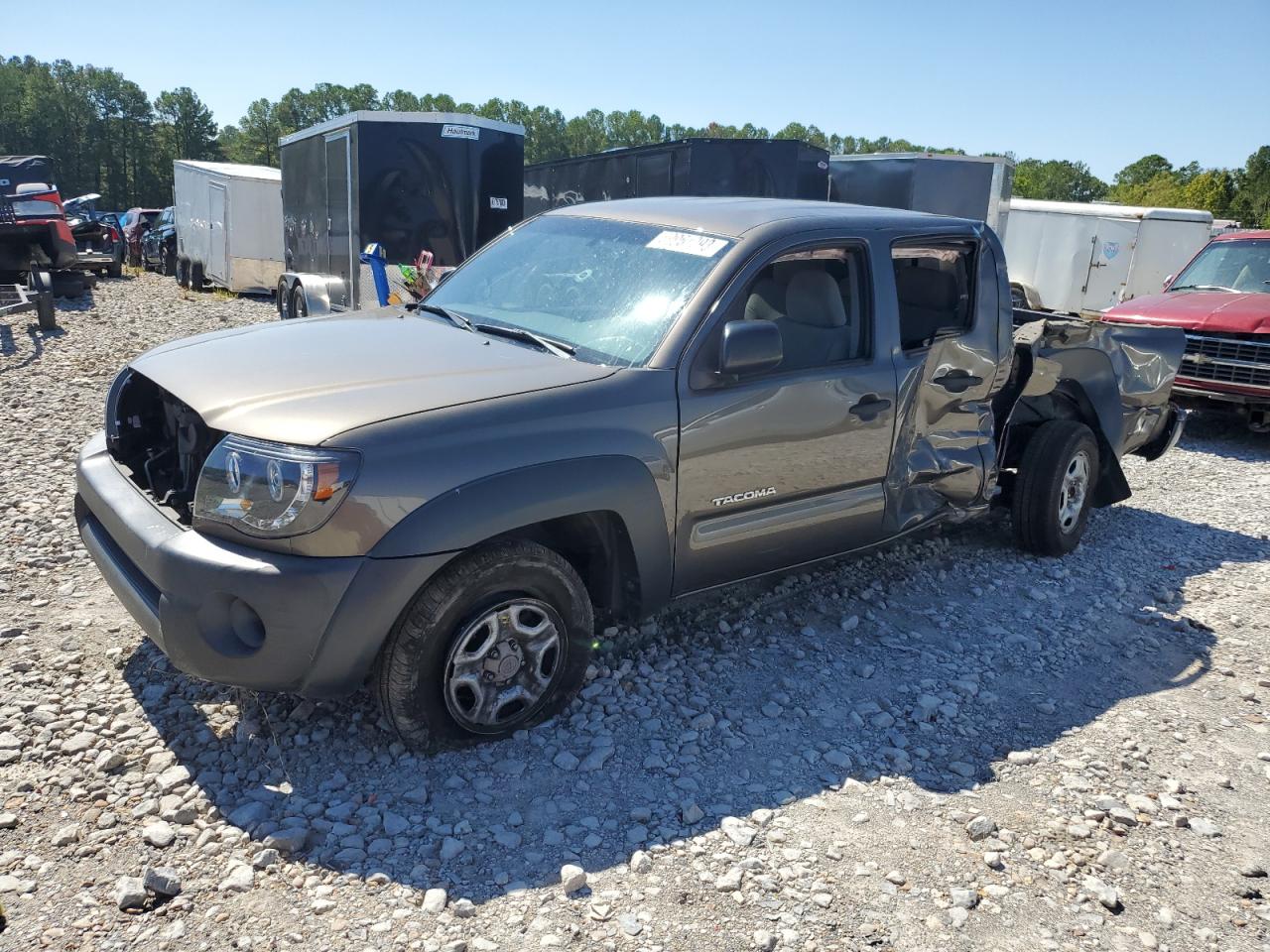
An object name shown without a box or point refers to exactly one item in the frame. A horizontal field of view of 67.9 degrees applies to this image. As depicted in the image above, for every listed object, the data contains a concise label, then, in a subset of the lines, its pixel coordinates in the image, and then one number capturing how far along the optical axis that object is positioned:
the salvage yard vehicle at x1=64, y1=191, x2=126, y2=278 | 19.08
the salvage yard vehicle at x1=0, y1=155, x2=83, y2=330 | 14.16
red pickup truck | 8.64
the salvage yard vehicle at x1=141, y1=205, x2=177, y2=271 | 24.11
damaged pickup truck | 2.86
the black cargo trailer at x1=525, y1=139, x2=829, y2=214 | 13.81
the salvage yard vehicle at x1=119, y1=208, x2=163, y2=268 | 27.09
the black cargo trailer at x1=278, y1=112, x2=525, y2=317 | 10.61
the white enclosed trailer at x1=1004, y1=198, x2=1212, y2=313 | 18.31
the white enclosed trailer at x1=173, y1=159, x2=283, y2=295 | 17.81
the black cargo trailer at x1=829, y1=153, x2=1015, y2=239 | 15.09
